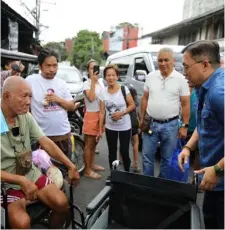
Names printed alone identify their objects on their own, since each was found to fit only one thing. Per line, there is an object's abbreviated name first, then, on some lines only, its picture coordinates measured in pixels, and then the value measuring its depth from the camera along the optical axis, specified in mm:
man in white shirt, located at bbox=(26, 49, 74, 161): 2384
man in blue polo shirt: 1351
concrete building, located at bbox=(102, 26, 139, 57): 36285
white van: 4490
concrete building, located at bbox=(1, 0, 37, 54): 6321
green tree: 35320
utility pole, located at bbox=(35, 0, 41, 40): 8690
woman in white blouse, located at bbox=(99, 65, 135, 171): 2958
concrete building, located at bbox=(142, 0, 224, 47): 11710
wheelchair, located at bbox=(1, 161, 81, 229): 1589
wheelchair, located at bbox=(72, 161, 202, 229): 1478
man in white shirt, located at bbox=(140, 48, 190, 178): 2543
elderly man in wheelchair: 1601
